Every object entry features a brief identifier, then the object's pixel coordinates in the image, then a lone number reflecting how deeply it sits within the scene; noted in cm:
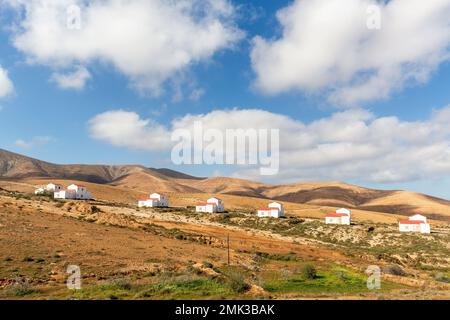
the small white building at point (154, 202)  10044
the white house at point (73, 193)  9606
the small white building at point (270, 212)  9369
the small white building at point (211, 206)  9769
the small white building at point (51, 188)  10250
